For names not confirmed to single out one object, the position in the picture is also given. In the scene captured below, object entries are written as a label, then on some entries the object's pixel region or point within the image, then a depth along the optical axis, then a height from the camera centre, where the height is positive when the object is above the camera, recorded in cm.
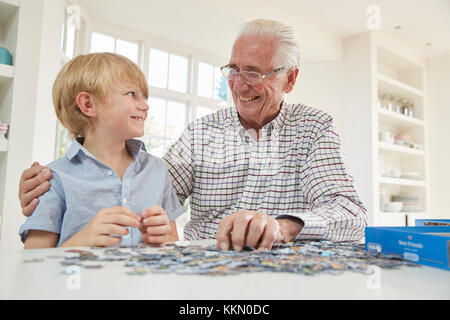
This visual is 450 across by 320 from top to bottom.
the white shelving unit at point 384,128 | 520 +110
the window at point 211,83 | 512 +152
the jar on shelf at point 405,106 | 602 +153
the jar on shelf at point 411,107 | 618 +153
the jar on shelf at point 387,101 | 587 +154
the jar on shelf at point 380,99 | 571 +152
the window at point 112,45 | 421 +166
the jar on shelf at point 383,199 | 527 +5
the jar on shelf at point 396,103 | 602 +155
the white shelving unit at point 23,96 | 249 +63
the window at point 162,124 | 464 +86
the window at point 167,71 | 469 +154
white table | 49 -12
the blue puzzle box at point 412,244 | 71 -8
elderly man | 151 +20
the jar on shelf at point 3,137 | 248 +34
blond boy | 110 +11
